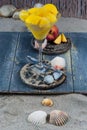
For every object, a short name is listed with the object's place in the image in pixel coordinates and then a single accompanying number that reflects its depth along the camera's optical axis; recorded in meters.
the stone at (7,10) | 3.87
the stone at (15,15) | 3.80
